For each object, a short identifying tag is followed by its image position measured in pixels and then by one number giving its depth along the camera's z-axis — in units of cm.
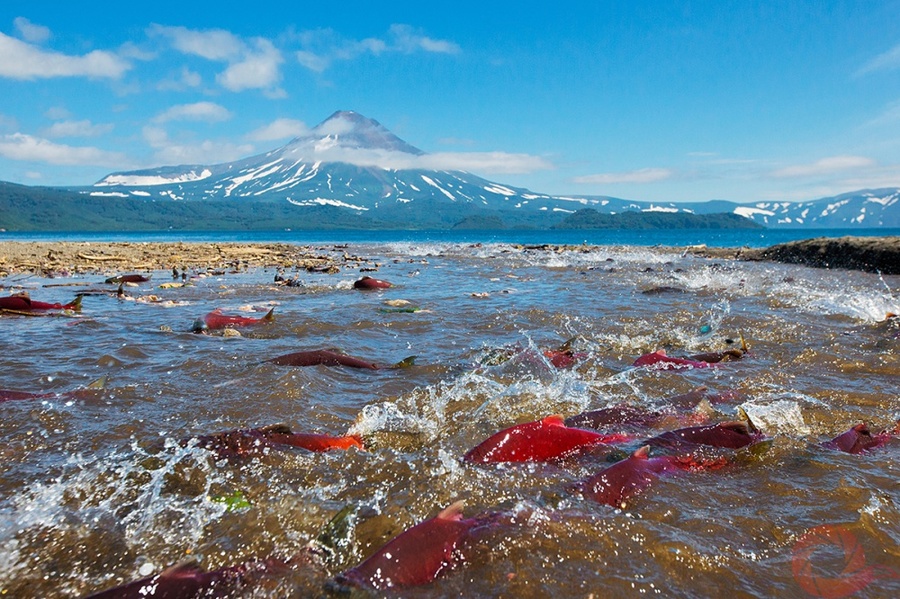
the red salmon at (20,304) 857
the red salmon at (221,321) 749
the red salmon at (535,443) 331
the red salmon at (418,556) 211
